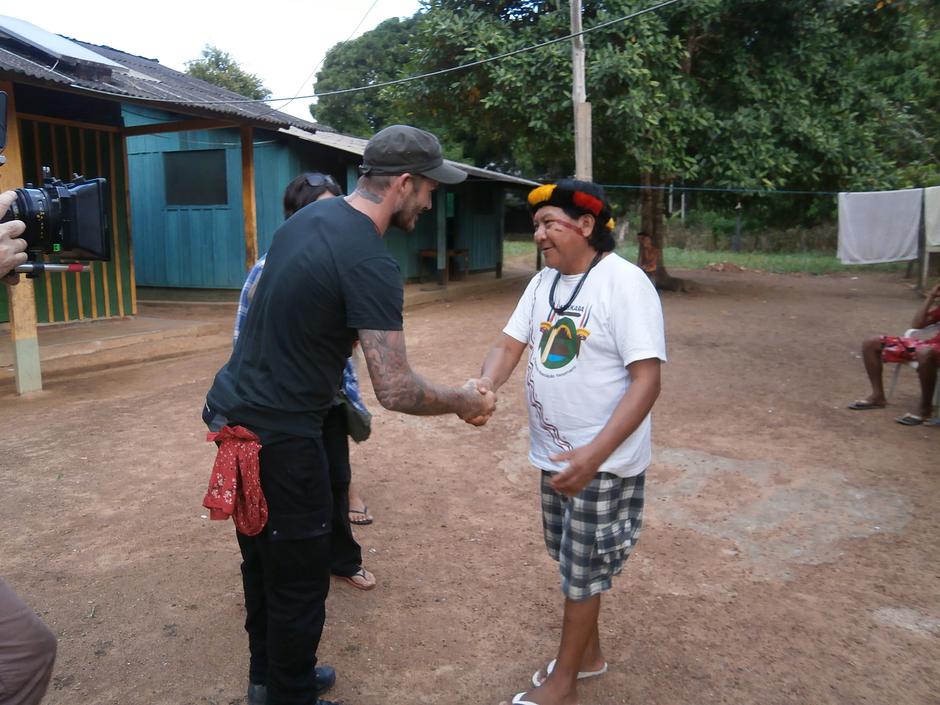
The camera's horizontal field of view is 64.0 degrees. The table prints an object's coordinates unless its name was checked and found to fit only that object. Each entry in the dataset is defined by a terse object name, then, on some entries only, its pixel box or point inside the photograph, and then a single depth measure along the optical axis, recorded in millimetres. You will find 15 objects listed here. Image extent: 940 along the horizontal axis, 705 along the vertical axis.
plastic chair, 6076
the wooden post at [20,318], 6742
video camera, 1951
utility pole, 8898
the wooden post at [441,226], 14641
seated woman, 5664
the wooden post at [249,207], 9680
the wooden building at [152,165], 7168
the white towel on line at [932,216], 12234
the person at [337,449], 3133
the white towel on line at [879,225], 12836
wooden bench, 16172
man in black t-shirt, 1981
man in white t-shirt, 2182
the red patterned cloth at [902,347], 5961
